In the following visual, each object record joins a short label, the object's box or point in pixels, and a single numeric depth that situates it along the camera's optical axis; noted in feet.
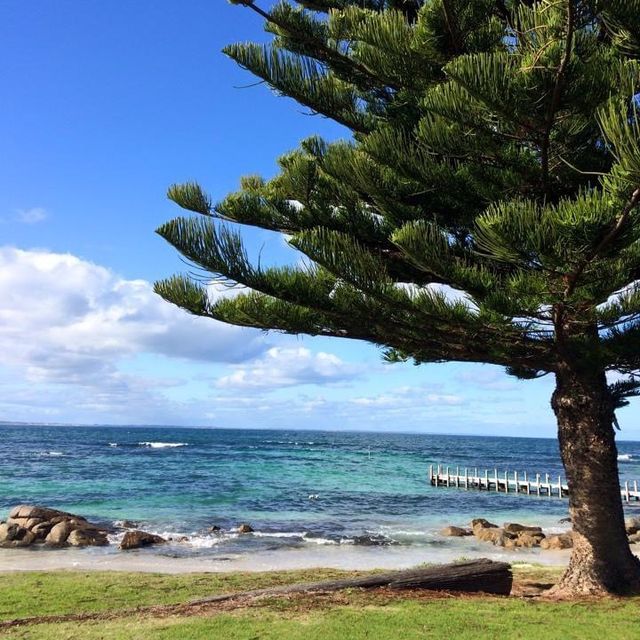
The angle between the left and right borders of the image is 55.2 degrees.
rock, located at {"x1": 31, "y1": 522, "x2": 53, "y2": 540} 42.14
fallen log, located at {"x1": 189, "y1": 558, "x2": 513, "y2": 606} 19.71
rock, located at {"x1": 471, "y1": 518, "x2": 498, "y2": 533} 48.05
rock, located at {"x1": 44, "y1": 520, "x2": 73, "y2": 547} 40.65
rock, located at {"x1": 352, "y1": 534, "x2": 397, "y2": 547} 41.32
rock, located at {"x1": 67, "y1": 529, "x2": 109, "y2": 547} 40.52
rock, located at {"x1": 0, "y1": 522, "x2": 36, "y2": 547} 40.93
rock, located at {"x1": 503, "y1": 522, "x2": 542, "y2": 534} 48.47
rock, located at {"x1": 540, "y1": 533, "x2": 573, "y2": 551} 42.09
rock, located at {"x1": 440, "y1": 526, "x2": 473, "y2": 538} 46.65
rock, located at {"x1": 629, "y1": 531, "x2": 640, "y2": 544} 44.47
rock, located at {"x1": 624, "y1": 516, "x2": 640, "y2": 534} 49.80
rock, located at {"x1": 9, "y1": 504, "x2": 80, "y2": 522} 44.80
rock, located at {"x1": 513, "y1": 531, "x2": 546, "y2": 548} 43.65
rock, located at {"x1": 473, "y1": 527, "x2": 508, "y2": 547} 43.77
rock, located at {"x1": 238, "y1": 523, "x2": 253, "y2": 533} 46.21
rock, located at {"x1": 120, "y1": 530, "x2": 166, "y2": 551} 38.99
